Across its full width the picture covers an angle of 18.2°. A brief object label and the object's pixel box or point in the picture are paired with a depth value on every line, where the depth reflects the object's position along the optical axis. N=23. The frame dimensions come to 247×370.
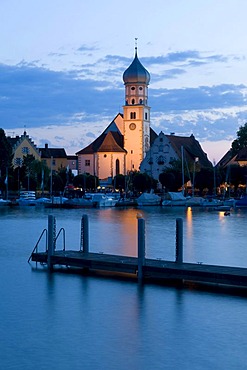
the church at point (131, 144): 148.88
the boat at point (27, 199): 108.75
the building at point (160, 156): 143.12
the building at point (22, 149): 144.38
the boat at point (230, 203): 110.80
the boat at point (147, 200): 115.12
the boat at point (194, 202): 113.56
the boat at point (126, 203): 113.54
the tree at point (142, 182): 130.50
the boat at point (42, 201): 109.84
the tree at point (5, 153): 109.81
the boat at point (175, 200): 113.69
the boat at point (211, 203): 109.55
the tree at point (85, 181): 136.75
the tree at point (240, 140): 142.75
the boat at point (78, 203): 107.88
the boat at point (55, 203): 108.56
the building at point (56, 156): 162.30
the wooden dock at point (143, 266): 27.83
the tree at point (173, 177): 126.94
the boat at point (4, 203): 107.26
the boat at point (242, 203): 109.25
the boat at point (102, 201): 109.94
